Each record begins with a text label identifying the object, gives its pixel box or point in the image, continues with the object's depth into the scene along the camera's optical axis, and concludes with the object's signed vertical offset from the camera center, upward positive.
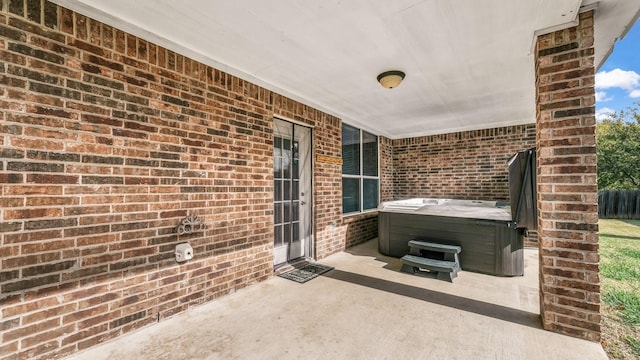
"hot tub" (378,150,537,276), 2.95 -0.72
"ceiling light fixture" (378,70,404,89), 2.96 +1.19
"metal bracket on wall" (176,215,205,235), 2.45 -0.44
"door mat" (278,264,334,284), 3.36 -1.30
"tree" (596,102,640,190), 11.08 +1.13
